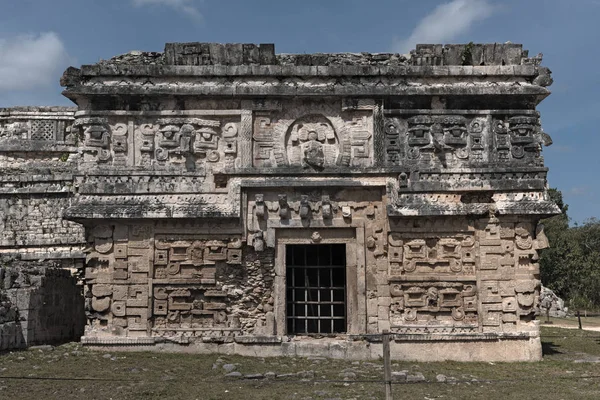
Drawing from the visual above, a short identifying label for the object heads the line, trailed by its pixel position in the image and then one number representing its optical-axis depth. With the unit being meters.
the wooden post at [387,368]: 6.30
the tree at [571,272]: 27.86
